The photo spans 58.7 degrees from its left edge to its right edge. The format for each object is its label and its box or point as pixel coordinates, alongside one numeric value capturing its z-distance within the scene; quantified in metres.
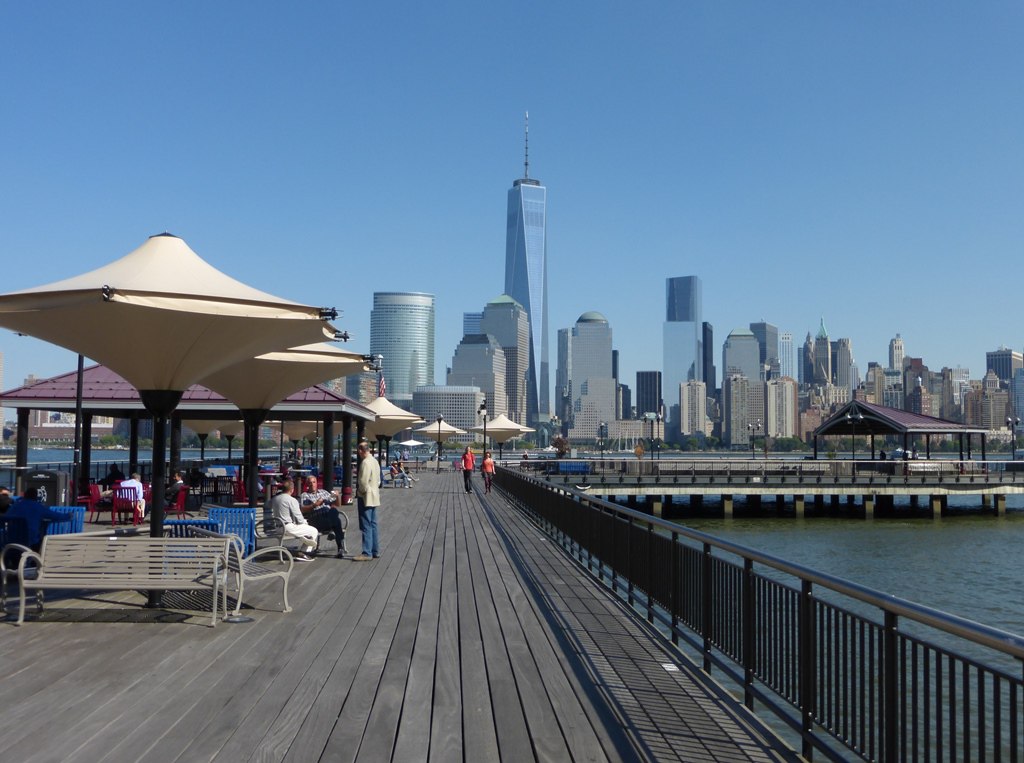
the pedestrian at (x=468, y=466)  29.89
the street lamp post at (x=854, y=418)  46.93
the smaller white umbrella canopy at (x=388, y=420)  32.91
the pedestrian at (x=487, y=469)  30.24
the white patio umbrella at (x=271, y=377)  14.59
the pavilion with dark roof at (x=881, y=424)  46.88
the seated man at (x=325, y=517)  12.20
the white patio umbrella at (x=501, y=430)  44.19
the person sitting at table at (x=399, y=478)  33.19
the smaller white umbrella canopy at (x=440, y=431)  41.09
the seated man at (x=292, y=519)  11.57
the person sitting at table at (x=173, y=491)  16.42
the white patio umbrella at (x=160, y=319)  7.72
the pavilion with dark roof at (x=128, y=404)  19.86
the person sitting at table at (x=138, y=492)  15.63
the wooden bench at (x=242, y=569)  7.74
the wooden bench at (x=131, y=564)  7.42
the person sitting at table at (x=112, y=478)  20.46
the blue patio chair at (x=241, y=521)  10.51
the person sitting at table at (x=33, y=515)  8.91
